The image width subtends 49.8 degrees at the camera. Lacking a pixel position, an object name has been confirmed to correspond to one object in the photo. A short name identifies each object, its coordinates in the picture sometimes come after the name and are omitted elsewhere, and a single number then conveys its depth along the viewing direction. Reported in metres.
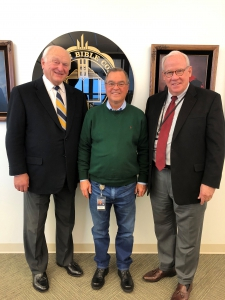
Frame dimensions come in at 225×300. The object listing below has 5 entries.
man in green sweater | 1.67
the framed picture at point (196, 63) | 1.95
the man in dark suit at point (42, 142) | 1.65
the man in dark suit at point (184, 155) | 1.56
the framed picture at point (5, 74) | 1.94
